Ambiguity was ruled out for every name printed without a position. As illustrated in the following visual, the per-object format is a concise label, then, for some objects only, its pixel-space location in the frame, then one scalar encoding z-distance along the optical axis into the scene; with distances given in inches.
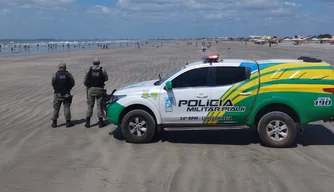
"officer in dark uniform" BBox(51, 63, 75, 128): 413.1
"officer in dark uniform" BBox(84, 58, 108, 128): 405.7
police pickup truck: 330.6
